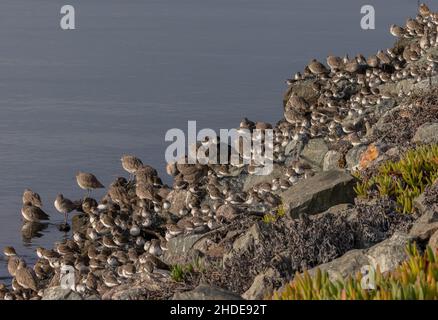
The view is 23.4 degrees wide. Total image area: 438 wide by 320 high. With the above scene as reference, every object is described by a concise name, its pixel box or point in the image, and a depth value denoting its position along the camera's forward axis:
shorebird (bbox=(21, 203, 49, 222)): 25.42
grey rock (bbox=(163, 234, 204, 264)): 18.42
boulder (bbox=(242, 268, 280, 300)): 12.84
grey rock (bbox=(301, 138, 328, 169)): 24.58
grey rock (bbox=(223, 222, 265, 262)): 15.00
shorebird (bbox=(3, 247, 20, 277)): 22.50
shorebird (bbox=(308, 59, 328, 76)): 31.78
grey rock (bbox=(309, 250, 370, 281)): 12.28
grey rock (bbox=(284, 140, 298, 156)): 25.31
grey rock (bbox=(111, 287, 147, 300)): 13.68
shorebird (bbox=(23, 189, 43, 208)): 25.94
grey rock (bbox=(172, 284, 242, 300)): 10.74
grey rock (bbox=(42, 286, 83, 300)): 15.12
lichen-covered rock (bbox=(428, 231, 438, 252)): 12.02
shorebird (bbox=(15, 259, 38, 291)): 21.28
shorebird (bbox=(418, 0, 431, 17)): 34.91
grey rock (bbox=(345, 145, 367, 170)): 21.09
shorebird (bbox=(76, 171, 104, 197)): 26.89
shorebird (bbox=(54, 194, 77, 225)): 25.95
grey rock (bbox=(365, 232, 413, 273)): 12.10
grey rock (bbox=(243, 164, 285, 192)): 24.10
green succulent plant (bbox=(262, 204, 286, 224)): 17.14
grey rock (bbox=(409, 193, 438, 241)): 12.82
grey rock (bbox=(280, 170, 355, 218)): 16.61
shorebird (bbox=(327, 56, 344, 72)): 32.12
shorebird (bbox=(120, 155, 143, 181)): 27.39
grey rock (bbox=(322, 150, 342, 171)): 22.36
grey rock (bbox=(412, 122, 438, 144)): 18.99
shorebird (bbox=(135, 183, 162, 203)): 25.55
